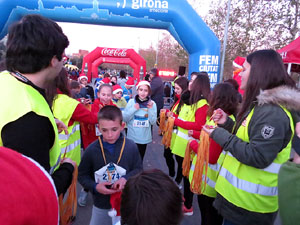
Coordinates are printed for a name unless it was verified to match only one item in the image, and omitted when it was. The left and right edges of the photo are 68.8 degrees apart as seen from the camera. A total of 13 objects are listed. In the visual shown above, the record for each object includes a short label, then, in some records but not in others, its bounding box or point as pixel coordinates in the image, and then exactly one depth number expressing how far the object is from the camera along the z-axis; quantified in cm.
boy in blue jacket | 194
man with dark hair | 90
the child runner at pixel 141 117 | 355
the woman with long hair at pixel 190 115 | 286
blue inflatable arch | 621
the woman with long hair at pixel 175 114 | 349
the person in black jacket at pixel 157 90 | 678
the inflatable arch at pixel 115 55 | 1761
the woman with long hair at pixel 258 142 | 146
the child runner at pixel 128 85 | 777
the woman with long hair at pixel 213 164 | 223
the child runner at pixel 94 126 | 317
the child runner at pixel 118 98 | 525
